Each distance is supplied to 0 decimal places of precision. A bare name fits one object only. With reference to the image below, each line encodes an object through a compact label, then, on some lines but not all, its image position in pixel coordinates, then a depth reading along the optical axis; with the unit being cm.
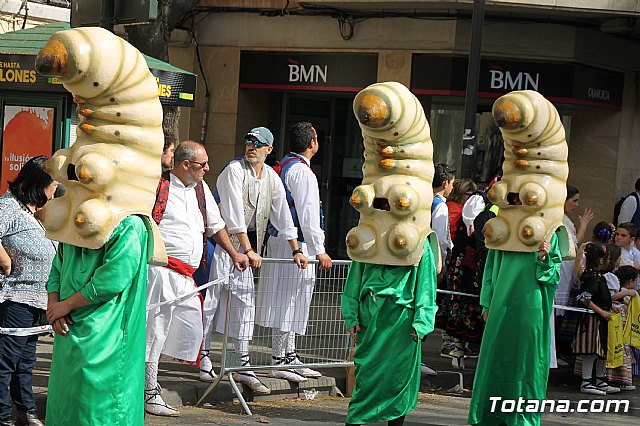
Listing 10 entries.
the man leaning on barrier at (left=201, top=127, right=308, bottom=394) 870
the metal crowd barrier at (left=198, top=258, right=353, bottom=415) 869
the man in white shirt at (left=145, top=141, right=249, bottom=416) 790
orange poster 1049
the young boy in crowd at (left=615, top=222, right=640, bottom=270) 1166
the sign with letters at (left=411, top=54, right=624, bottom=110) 1670
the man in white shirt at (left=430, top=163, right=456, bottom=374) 1042
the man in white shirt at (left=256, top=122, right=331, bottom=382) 890
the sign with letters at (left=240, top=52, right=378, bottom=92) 1728
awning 1009
